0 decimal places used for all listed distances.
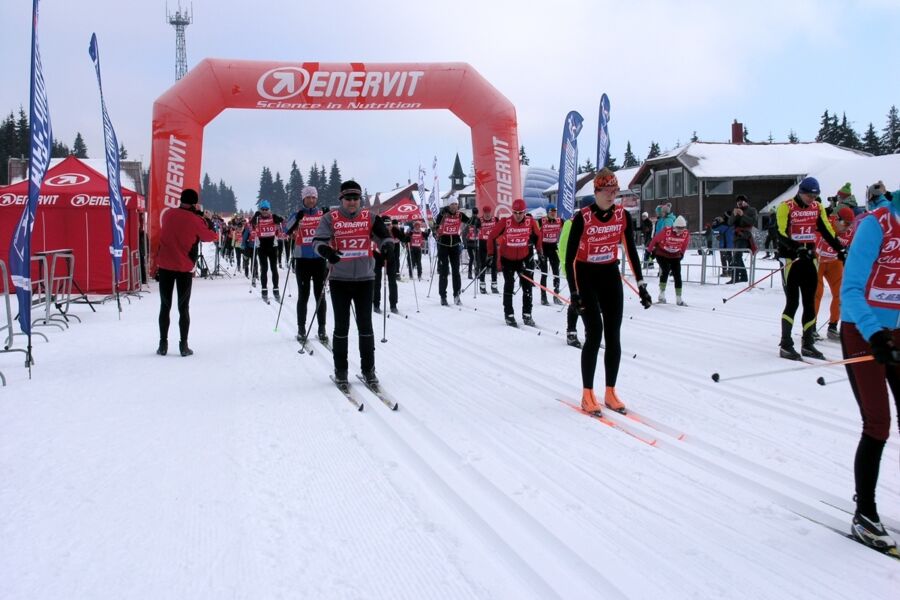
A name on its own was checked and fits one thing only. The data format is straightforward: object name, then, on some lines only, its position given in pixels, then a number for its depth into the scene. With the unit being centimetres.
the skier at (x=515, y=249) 1011
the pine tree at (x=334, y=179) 11175
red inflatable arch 1661
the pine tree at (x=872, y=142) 6444
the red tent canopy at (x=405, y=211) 3119
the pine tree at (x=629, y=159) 8831
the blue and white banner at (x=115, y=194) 1179
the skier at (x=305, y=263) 852
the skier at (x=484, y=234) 1515
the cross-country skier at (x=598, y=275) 522
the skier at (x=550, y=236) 1309
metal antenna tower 6911
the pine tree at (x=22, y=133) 8014
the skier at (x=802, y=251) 714
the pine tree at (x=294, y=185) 12850
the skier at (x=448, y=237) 1325
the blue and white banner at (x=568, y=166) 1447
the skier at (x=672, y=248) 1224
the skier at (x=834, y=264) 773
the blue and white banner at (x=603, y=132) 1450
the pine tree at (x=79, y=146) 11119
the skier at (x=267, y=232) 1246
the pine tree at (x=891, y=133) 6216
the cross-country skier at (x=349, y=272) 614
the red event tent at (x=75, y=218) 1409
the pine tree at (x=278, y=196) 14242
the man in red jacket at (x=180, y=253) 779
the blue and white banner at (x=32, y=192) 659
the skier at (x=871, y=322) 297
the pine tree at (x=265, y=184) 15575
